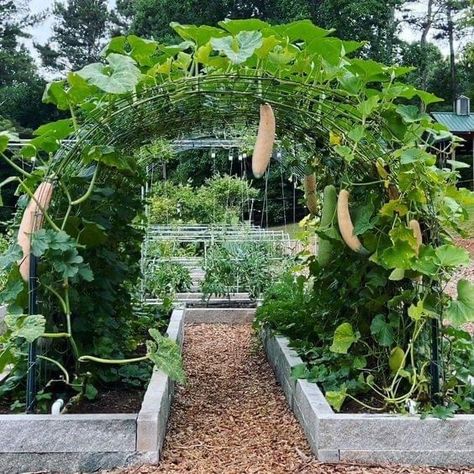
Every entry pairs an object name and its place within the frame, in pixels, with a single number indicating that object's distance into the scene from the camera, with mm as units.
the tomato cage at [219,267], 7270
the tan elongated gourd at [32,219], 2762
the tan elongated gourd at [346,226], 3039
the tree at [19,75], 20844
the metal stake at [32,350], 2818
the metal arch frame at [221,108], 2842
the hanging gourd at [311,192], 4066
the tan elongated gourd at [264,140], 2869
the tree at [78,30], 29141
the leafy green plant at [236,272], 7281
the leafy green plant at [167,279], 7258
